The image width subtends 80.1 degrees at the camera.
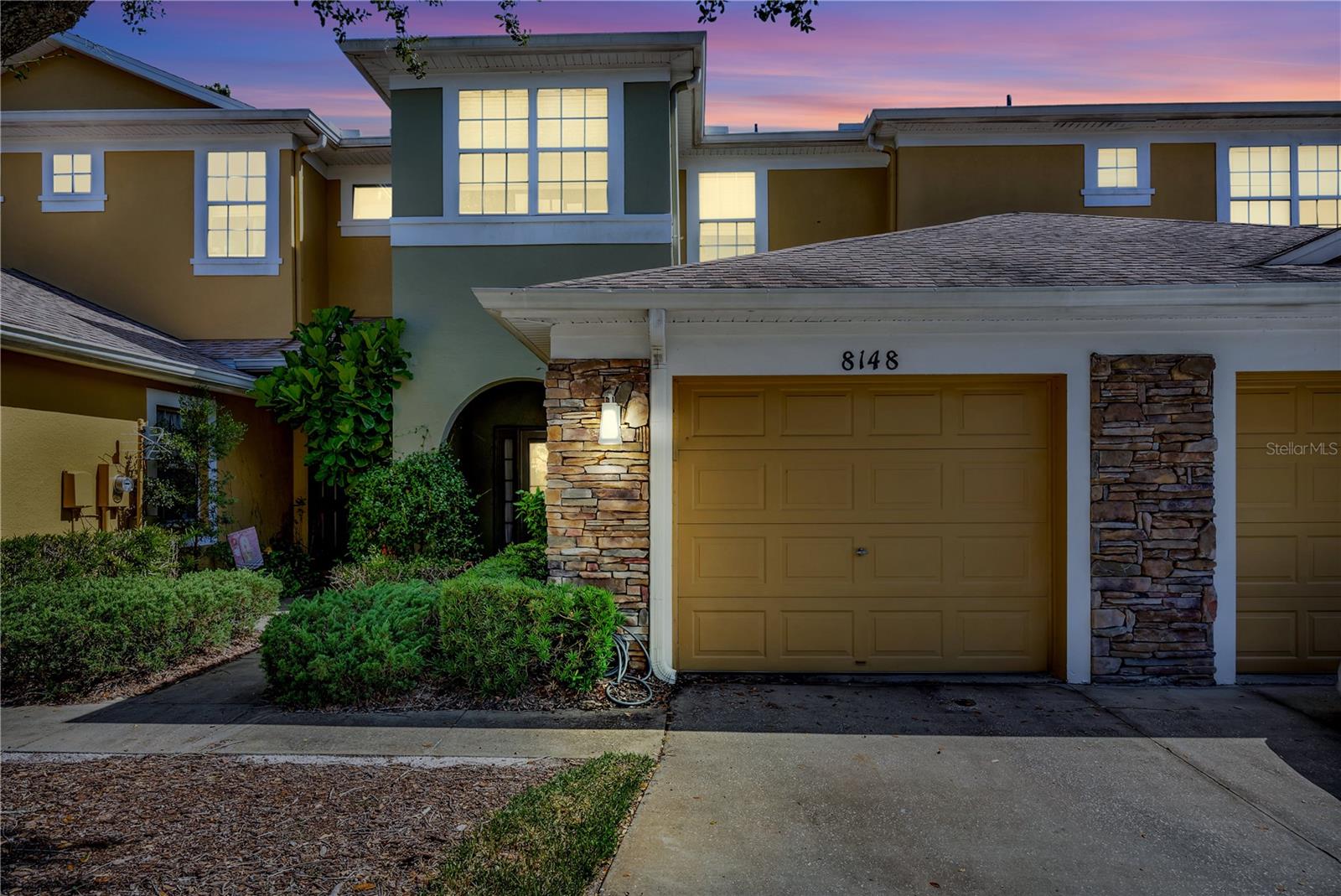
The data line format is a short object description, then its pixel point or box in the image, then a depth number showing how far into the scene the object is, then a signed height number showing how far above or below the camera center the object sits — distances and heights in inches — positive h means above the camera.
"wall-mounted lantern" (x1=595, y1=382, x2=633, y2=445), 247.8 +11.0
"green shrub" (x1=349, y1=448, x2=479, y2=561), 384.8 -31.5
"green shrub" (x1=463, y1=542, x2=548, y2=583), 267.9 -40.9
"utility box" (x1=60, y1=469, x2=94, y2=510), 342.0 -17.9
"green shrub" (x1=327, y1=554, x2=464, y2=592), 339.6 -53.4
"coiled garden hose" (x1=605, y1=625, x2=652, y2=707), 236.2 -65.7
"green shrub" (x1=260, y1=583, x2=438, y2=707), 224.2 -58.1
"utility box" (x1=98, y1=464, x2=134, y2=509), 358.0 -18.6
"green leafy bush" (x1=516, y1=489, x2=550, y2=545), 316.2 -26.2
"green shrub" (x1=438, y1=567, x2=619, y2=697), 225.5 -52.7
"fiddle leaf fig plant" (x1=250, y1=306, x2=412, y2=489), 400.8 +29.8
